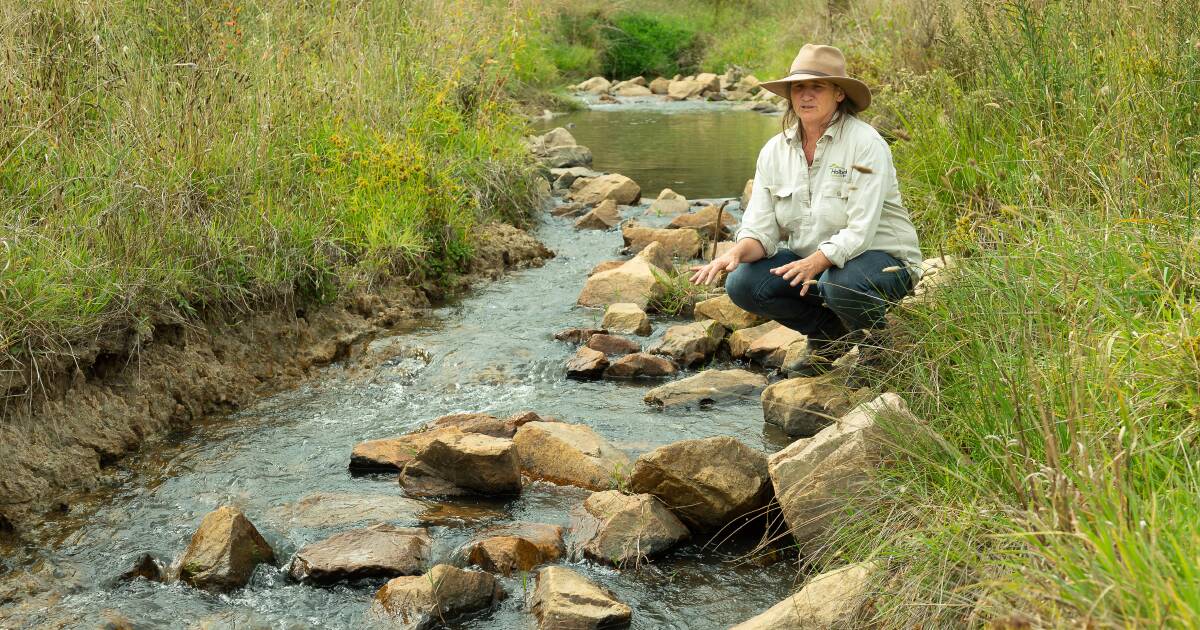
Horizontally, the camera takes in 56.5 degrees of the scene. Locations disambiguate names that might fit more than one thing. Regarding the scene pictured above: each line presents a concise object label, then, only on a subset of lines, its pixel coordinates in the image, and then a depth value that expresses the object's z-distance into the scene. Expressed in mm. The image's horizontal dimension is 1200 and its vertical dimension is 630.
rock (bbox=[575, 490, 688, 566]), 3492
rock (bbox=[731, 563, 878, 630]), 2691
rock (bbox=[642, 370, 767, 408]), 4910
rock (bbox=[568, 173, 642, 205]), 9945
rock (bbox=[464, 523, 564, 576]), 3416
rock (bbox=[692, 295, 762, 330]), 5883
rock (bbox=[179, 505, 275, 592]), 3326
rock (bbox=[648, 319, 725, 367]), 5539
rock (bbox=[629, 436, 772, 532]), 3635
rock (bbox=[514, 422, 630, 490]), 4062
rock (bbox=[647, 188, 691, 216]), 9227
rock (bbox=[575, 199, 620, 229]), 9008
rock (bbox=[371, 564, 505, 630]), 3117
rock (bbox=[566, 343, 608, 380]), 5332
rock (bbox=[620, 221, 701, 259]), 7801
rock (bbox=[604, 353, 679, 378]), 5375
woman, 4156
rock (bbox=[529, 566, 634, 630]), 3029
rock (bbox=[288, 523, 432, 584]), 3379
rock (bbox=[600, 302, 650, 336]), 6023
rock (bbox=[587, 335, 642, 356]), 5629
